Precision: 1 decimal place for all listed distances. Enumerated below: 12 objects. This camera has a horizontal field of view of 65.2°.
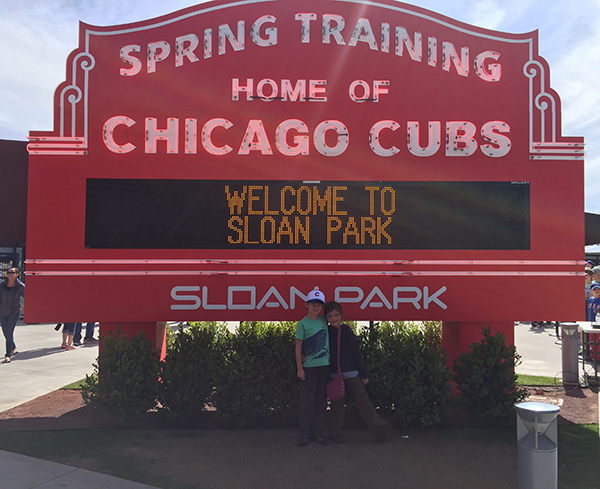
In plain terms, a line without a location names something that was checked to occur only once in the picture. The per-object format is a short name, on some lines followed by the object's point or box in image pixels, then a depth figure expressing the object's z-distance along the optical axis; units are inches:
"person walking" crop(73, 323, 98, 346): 470.6
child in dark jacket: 210.8
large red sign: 234.4
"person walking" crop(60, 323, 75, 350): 442.3
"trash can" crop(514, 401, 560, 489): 144.9
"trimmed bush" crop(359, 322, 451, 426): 222.5
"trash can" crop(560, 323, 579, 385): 321.1
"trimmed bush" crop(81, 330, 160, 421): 224.1
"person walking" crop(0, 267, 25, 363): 382.3
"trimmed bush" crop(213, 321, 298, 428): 224.2
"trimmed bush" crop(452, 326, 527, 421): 226.8
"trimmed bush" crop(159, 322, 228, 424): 226.7
